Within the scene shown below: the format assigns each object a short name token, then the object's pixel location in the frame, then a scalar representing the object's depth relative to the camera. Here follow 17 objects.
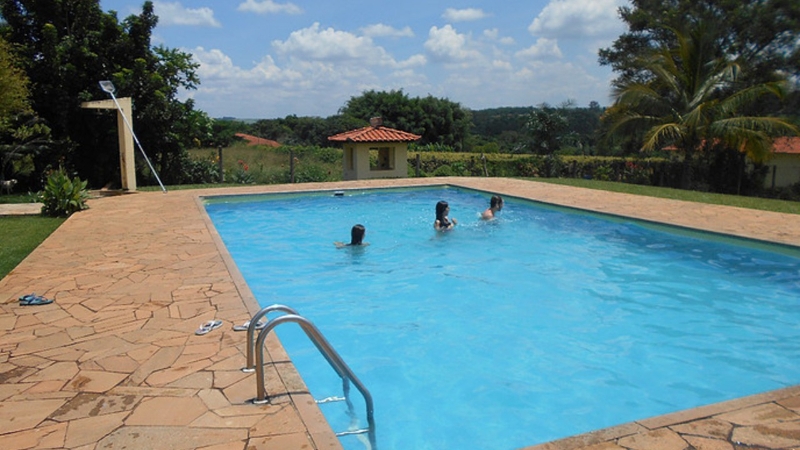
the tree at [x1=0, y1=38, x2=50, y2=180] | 15.47
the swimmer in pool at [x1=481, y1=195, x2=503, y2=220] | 13.20
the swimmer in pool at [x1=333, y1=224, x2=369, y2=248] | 10.71
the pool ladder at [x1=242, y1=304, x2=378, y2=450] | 3.52
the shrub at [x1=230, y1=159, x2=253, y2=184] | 20.89
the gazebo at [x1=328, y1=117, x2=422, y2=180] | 22.67
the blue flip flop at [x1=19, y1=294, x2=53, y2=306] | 5.75
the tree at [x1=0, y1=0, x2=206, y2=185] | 17.66
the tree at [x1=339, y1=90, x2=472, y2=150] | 45.00
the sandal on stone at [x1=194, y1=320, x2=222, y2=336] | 4.95
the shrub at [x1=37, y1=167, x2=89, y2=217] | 12.20
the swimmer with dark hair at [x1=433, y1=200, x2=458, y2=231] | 12.03
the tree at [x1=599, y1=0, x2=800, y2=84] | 24.02
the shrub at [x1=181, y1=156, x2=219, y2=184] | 20.73
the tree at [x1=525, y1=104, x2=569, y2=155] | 25.42
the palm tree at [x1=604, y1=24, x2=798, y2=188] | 19.11
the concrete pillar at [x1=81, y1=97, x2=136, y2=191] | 15.96
